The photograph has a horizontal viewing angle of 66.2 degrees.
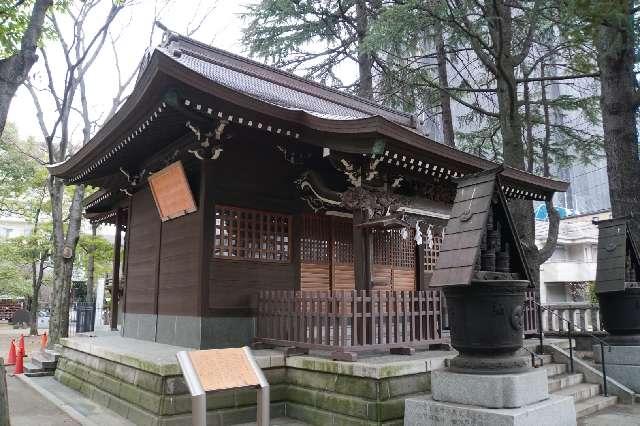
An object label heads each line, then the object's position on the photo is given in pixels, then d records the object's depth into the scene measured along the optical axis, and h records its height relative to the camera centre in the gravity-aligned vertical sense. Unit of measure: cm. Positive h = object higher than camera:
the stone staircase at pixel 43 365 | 1139 -192
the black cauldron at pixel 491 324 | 512 -42
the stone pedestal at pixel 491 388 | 496 -109
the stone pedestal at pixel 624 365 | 859 -143
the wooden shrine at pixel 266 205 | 707 +141
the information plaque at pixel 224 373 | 470 -88
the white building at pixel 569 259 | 3400 +179
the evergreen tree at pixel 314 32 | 1817 +957
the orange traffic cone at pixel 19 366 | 1169 -194
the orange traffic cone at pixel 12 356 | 1273 -187
